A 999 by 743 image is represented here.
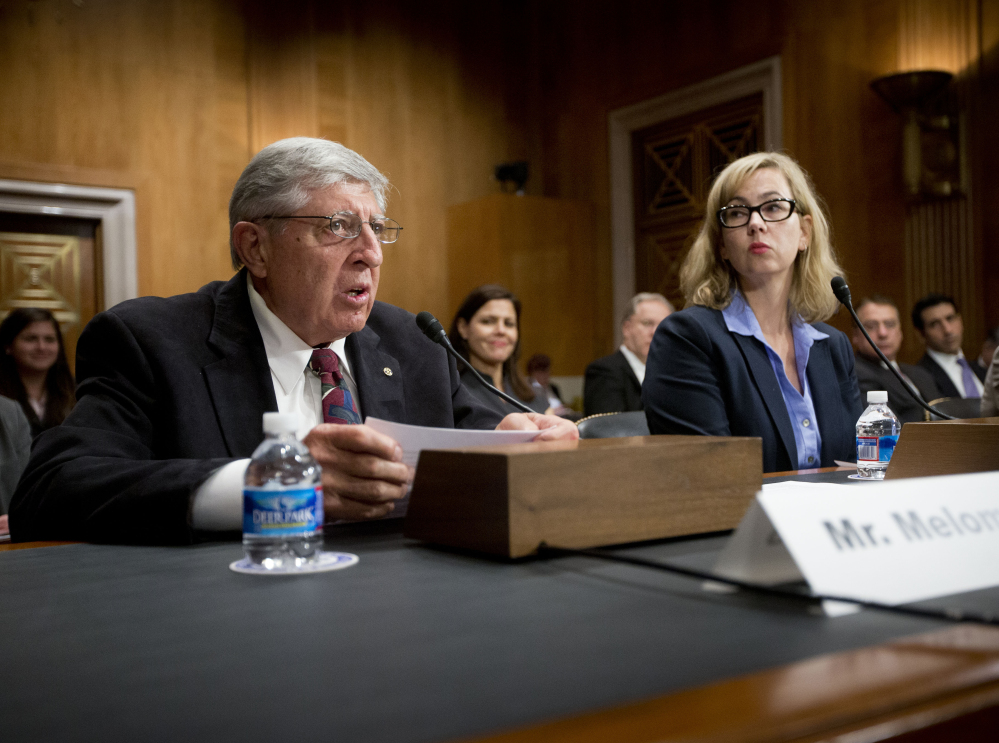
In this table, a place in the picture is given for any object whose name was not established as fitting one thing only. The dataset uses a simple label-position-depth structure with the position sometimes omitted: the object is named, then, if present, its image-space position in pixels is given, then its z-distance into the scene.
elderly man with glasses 1.07
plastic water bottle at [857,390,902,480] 1.57
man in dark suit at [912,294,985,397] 4.74
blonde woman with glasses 1.98
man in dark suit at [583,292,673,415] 4.60
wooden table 0.44
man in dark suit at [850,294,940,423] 4.14
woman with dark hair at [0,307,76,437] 4.08
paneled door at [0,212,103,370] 5.14
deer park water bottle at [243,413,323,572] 0.84
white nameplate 0.66
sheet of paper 1.01
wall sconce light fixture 4.83
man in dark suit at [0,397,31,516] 3.02
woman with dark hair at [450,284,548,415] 4.21
